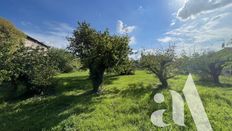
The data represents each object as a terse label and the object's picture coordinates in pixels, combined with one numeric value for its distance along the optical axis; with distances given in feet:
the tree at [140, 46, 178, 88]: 26.83
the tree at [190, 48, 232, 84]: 42.62
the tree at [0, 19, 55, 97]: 26.53
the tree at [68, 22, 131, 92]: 24.33
